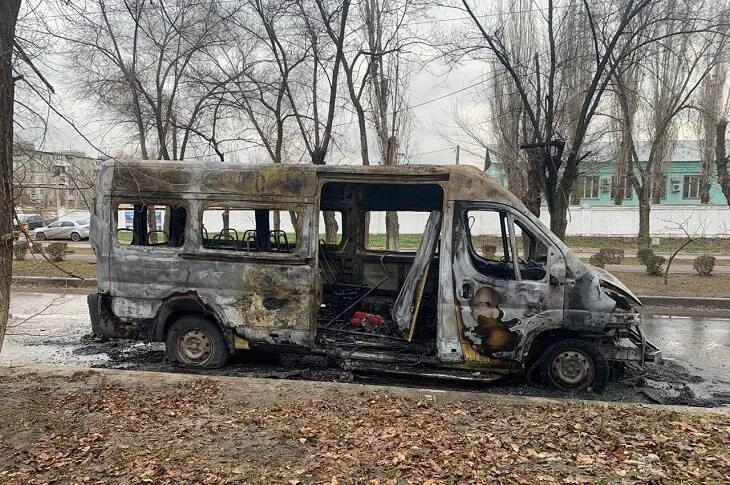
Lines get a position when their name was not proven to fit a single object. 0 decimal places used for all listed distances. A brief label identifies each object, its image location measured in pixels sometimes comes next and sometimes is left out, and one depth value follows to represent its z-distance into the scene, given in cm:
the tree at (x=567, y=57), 1070
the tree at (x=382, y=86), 1475
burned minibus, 599
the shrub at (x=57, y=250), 1646
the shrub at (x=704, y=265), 1501
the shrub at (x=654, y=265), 1507
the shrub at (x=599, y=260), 1683
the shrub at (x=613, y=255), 1796
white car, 3011
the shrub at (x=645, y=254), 1537
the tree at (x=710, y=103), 2310
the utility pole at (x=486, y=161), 2677
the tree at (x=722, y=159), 1944
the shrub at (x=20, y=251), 1612
